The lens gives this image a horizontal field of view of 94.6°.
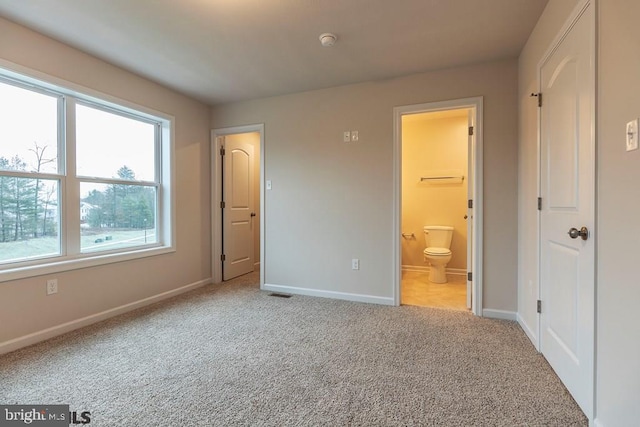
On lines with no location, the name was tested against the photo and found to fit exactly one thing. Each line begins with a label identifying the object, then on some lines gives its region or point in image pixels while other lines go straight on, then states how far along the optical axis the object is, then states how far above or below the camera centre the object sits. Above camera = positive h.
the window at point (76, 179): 2.21 +0.27
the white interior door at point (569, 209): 1.40 -0.01
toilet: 3.85 -0.56
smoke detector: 2.26 +1.32
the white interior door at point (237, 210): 4.11 -0.02
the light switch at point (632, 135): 1.07 +0.27
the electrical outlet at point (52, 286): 2.34 -0.62
